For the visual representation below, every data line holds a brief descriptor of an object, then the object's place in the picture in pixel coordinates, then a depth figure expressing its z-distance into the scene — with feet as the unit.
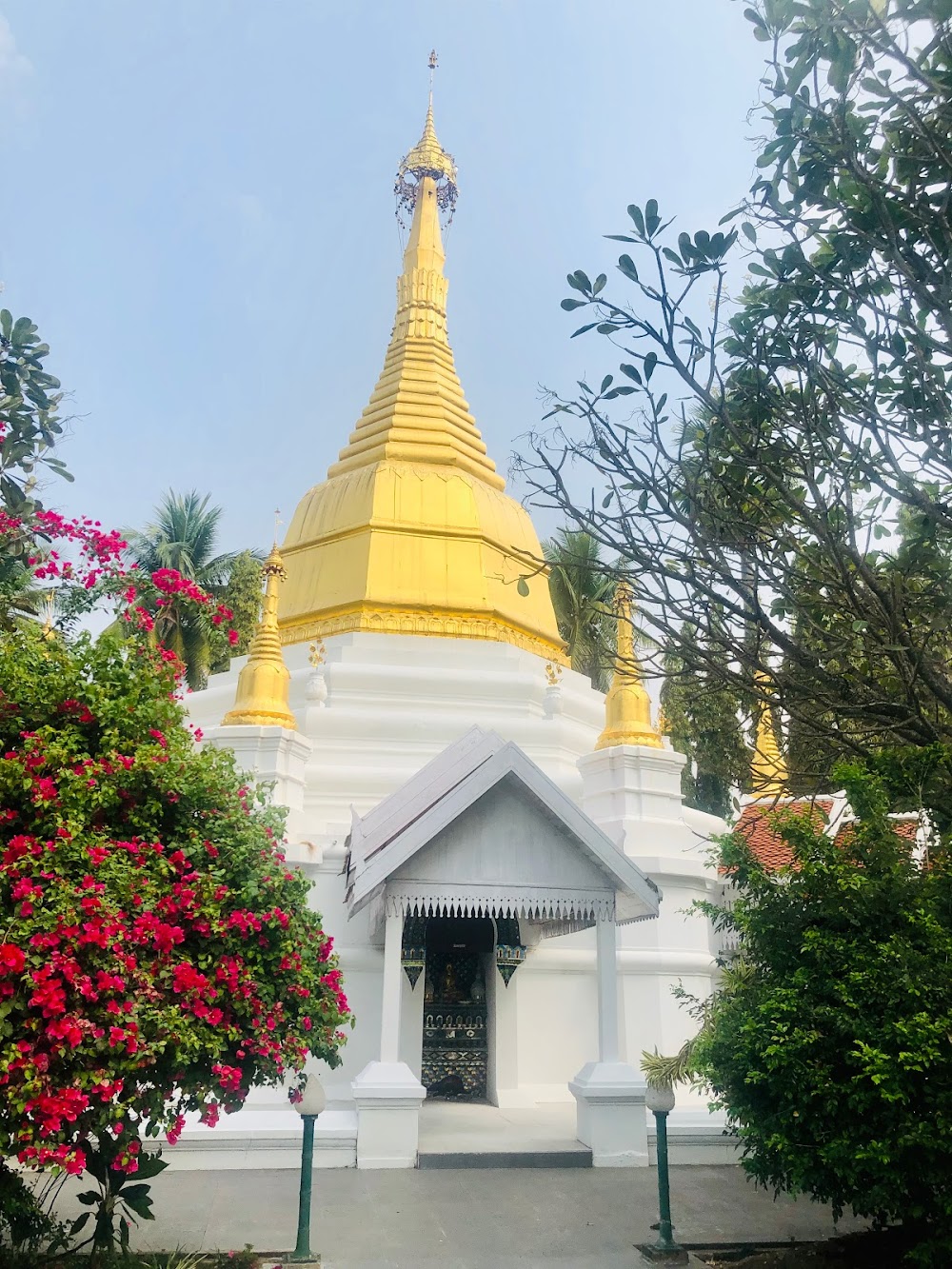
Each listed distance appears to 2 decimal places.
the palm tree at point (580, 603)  95.92
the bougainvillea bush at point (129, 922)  14.82
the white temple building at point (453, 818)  28.84
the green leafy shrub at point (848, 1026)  16.39
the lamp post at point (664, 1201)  20.12
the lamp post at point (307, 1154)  19.36
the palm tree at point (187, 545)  92.53
